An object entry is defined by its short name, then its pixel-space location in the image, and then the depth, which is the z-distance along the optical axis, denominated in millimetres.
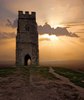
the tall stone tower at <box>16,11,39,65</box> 20244
